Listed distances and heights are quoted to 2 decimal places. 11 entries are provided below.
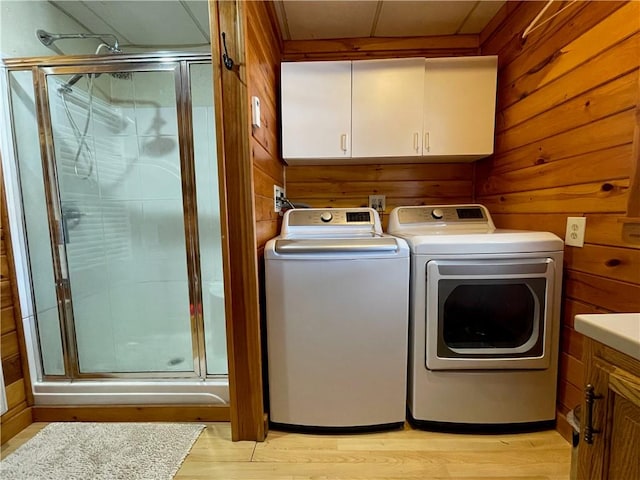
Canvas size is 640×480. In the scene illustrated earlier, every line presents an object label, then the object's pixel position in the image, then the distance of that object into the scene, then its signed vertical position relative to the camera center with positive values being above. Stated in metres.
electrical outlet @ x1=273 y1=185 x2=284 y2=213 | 1.78 +0.10
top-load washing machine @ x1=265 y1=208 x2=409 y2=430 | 1.30 -0.55
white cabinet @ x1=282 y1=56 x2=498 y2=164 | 1.76 +0.63
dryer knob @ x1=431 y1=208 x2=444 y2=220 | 1.79 -0.03
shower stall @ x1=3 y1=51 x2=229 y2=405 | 1.50 -0.06
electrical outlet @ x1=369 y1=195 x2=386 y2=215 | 2.11 +0.06
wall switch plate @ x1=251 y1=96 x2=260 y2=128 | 1.29 +0.46
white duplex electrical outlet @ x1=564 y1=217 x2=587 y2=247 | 1.24 -0.11
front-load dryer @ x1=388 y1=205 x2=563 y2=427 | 1.27 -0.56
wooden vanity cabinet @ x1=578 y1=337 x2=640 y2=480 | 0.51 -0.40
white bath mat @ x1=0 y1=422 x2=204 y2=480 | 1.17 -1.04
